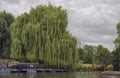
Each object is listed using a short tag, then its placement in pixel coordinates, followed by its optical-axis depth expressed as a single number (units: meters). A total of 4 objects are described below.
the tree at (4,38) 61.38
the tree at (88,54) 83.21
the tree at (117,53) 64.13
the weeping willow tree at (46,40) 51.03
